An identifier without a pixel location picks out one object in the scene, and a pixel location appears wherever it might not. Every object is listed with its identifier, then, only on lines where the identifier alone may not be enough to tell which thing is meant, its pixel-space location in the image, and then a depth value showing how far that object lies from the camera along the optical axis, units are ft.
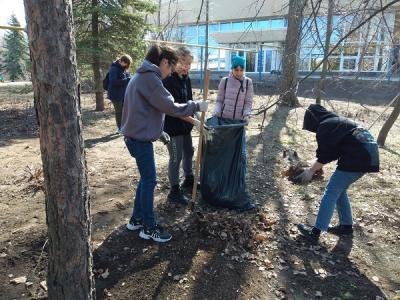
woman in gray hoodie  9.67
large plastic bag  12.66
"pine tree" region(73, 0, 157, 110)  31.99
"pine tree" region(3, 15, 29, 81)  128.93
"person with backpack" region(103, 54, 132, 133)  22.30
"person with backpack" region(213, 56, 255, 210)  14.35
